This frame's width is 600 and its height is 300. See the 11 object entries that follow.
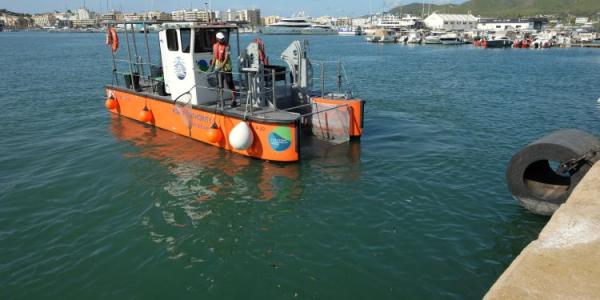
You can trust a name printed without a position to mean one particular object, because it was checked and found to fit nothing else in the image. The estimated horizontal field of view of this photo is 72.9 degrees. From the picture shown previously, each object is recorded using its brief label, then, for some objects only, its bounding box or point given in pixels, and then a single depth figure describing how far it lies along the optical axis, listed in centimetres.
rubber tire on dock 819
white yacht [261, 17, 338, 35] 15261
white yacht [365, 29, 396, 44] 10206
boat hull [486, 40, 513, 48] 7862
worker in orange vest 1244
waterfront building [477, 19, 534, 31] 12262
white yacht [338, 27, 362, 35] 15650
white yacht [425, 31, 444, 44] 9231
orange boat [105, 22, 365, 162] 1181
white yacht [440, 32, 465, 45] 8969
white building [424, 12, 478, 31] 14700
